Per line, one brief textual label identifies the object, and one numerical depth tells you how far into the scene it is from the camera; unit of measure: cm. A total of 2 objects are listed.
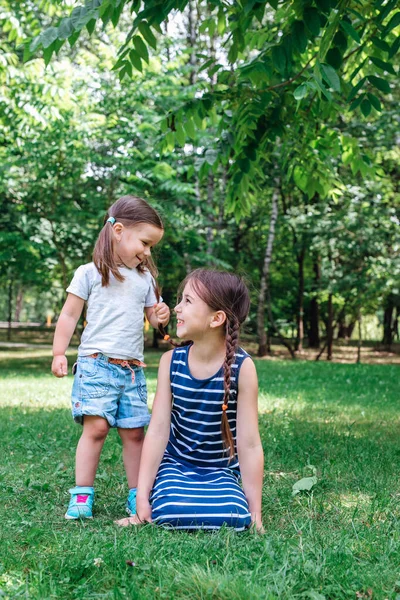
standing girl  353
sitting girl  320
